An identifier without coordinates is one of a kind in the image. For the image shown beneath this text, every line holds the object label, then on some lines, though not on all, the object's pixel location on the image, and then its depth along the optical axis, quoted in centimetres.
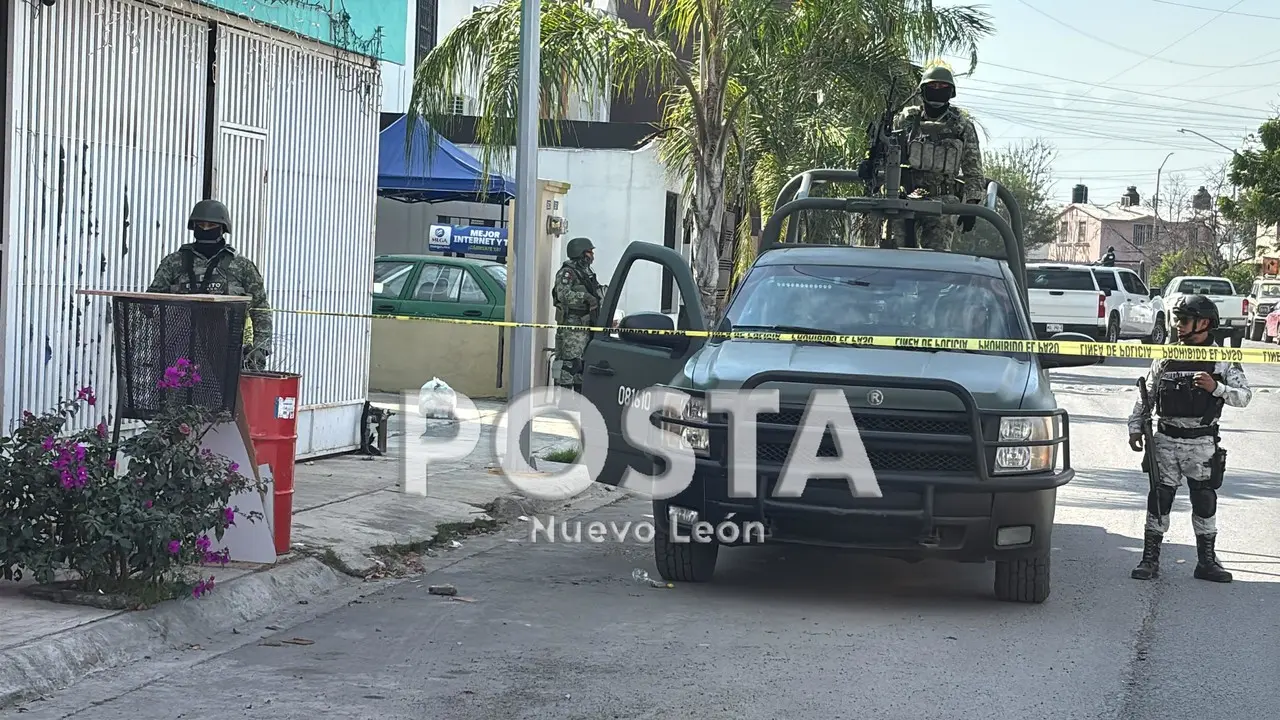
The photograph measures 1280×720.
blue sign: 2319
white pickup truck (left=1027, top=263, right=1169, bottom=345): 2999
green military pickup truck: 708
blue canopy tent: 2075
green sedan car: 1752
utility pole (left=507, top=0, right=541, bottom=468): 1134
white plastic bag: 1539
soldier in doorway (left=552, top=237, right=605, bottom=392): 1438
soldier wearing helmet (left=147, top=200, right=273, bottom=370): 828
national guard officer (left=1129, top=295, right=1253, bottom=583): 838
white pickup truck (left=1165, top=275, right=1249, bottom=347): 3659
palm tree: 1409
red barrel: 740
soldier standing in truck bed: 1177
